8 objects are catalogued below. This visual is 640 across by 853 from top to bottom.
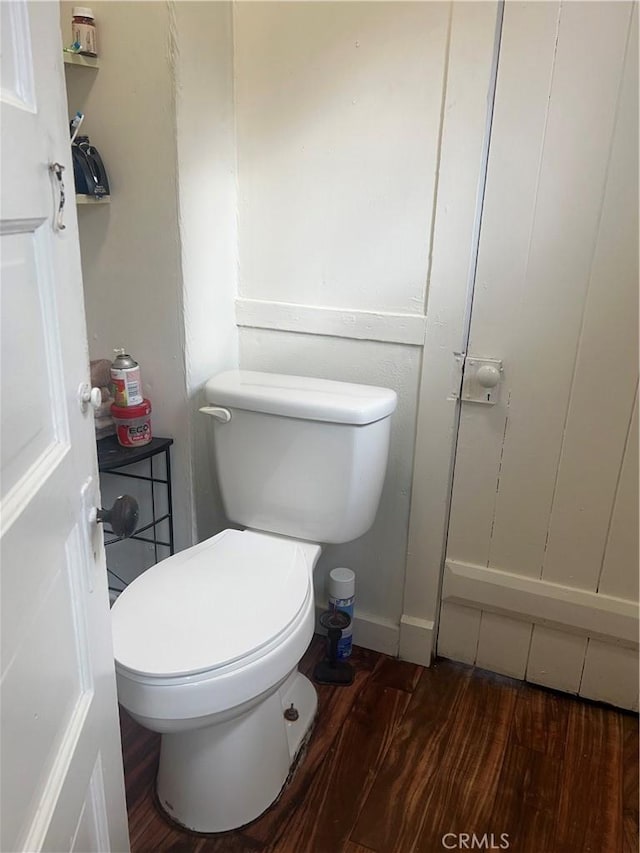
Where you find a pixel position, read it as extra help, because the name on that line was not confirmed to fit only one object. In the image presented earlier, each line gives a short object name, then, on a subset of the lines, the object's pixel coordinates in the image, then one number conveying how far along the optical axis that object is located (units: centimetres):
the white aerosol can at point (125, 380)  153
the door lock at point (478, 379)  146
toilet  111
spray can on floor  167
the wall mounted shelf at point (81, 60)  138
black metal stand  150
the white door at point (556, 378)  125
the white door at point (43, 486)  58
